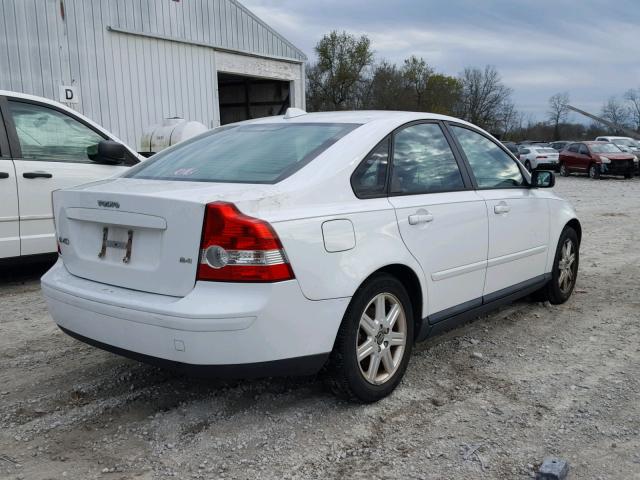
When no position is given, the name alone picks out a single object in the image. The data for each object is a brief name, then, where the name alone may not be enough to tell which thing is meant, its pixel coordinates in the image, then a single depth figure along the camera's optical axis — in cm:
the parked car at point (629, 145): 2627
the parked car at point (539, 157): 3130
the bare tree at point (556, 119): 7756
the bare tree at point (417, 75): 5928
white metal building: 1148
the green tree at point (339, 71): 5156
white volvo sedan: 272
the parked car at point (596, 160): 2497
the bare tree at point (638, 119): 7375
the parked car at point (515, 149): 3142
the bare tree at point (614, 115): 7419
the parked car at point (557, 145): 3941
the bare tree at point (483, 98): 6900
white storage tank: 1242
